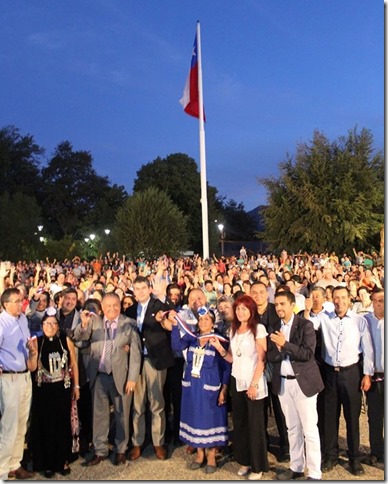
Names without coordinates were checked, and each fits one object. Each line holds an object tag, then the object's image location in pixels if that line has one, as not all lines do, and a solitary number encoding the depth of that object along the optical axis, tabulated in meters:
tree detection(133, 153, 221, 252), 50.34
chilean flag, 20.20
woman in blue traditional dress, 5.66
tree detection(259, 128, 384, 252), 27.78
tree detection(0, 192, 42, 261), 36.31
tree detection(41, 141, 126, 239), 63.16
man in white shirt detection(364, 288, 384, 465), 5.62
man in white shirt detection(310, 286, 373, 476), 5.65
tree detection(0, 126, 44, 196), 59.94
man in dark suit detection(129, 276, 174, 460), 6.16
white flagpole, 19.60
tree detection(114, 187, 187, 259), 32.03
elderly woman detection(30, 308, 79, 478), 5.64
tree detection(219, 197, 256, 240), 69.10
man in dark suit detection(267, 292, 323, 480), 5.23
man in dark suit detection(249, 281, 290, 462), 5.93
